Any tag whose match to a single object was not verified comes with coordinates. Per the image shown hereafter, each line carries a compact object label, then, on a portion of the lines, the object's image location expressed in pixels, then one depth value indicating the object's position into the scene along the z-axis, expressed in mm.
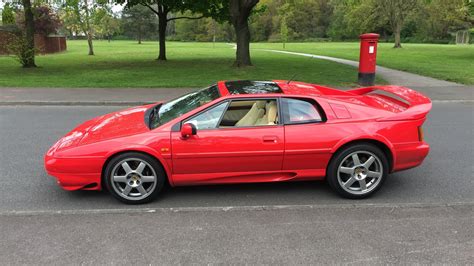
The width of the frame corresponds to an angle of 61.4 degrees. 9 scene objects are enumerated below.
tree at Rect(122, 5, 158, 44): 92562
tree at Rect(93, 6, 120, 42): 22800
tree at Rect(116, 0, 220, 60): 24531
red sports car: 4168
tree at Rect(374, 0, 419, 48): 52250
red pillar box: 13961
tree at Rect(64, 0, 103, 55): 33094
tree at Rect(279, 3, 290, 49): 63406
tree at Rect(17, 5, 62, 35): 38844
